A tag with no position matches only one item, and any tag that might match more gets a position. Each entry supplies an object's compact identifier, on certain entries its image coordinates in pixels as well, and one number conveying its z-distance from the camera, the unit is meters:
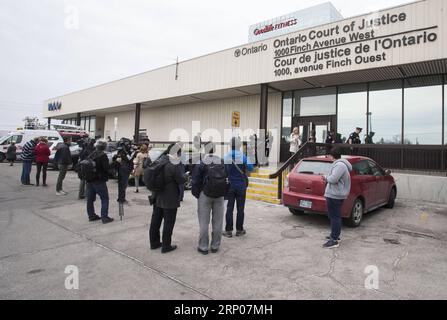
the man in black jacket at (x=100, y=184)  6.30
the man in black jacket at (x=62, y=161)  9.50
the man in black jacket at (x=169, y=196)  4.54
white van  18.75
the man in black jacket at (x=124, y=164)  7.47
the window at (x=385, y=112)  12.16
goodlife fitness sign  19.70
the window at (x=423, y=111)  11.33
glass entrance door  13.92
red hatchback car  6.23
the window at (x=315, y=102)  13.94
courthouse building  10.12
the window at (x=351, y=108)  12.97
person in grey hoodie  4.99
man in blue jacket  5.59
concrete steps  9.42
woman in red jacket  10.59
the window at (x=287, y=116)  15.30
